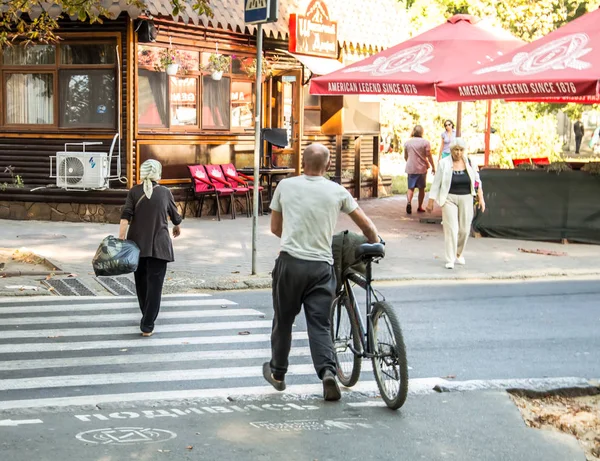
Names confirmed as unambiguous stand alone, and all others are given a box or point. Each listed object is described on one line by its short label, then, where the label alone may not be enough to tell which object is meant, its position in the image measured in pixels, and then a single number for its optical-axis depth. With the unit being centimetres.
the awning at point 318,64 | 2164
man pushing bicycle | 688
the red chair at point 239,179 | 2033
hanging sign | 2127
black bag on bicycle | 713
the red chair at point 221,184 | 1972
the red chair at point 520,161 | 1825
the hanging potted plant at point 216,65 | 2006
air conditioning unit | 1819
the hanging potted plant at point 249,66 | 2117
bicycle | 660
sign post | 1258
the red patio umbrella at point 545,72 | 1572
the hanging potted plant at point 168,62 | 1881
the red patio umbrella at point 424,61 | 1841
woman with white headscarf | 944
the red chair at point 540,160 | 1989
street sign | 1256
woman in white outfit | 1406
